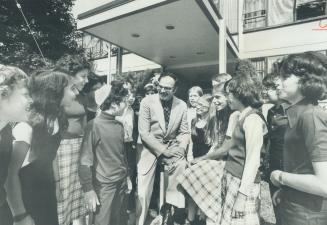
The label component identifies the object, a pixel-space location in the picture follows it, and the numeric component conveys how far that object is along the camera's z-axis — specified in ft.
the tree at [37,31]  11.08
